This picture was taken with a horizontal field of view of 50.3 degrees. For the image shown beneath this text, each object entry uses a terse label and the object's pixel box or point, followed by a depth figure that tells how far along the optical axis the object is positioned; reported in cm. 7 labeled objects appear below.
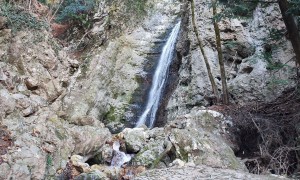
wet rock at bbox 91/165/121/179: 707
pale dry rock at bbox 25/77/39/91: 872
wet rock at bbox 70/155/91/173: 709
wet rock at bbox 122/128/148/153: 825
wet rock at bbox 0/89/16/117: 732
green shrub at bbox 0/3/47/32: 922
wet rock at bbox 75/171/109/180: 671
